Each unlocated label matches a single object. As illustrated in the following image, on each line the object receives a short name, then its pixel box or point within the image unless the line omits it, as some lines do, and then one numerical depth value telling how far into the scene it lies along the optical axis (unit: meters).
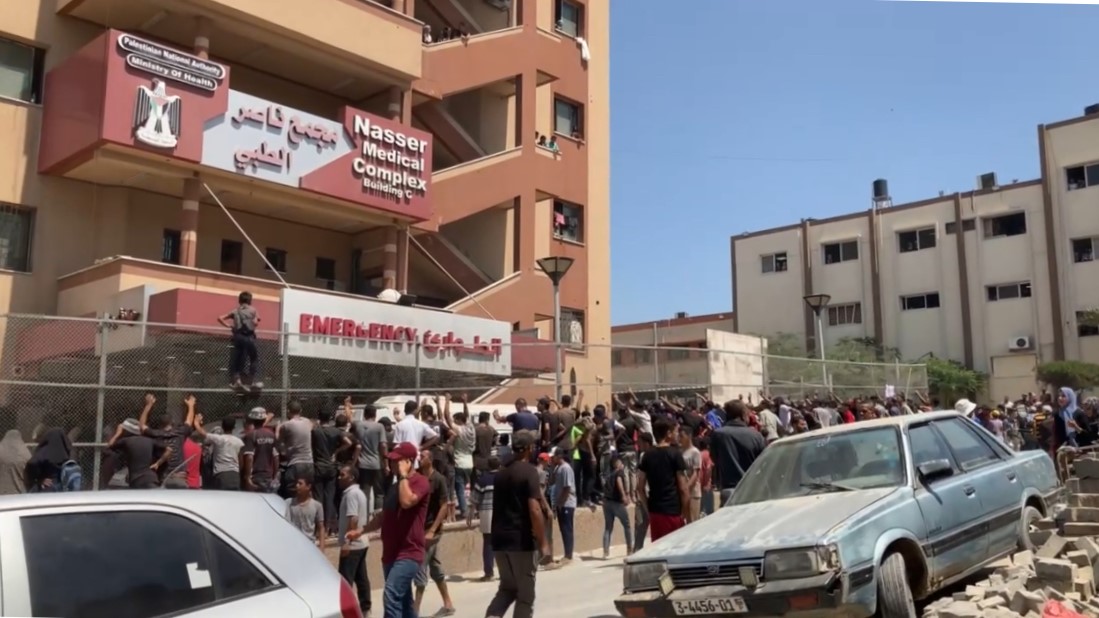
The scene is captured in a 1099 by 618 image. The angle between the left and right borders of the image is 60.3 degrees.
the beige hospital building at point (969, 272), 41.09
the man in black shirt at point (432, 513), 8.09
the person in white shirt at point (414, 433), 12.01
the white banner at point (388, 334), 16.47
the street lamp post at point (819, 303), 23.78
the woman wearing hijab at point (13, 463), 10.26
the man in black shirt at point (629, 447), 13.46
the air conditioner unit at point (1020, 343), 42.28
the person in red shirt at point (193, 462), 10.75
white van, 14.14
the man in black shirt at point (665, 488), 8.87
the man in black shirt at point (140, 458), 10.05
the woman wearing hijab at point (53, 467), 10.27
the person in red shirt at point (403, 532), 7.27
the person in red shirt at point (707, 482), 12.60
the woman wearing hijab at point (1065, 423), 15.16
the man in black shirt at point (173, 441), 10.38
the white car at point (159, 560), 3.26
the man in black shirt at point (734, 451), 9.95
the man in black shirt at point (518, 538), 7.35
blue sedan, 6.11
